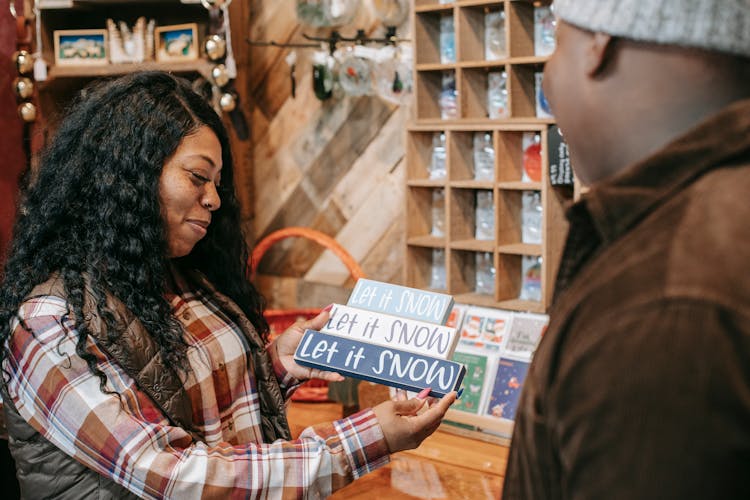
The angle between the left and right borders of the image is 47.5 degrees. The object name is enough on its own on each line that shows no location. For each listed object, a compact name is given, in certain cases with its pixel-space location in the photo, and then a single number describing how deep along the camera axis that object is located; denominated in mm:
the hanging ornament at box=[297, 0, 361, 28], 2941
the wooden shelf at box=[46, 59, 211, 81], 2928
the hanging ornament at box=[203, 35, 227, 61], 2852
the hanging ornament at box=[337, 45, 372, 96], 2971
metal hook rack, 2980
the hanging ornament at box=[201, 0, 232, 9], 2844
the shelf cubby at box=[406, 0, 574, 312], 2516
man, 624
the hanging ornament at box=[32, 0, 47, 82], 2932
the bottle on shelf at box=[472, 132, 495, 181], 2702
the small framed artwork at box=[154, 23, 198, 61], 2955
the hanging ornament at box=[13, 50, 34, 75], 2891
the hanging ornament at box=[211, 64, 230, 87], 2881
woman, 1396
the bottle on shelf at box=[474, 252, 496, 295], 2779
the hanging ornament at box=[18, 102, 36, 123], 2908
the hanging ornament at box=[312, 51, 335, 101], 3070
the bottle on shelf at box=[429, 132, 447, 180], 2787
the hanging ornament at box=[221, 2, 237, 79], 2910
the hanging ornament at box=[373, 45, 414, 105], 2973
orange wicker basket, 2609
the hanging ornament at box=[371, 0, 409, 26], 2967
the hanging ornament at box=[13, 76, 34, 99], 2898
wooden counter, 1951
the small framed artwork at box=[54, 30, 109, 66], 2982
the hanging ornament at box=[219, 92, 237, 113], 2910
